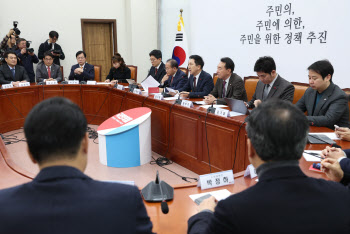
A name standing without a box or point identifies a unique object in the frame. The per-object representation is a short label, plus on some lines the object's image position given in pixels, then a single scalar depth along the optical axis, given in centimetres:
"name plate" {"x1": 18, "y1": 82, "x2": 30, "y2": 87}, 470
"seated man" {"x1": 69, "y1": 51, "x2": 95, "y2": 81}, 533
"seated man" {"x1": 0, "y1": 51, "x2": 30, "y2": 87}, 478
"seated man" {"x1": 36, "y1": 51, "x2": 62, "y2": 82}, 526
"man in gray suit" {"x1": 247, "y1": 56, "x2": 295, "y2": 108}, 303
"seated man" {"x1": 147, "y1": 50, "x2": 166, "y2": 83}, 493
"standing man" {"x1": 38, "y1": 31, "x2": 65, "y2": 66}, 614
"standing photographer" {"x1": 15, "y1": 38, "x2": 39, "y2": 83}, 559
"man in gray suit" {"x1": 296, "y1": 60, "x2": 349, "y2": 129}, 251
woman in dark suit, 529
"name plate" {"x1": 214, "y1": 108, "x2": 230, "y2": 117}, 281
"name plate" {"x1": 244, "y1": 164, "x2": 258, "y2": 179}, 162
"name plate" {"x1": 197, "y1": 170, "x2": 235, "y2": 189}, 151
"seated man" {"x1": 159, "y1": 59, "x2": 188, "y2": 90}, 439
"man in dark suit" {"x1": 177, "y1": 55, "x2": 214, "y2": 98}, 399
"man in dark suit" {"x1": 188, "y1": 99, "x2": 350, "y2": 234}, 75
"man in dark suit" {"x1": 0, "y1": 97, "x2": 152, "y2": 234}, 69
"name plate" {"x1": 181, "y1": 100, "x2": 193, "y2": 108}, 329
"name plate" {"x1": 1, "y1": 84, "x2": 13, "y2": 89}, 445
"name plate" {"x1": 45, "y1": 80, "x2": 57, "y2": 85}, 497
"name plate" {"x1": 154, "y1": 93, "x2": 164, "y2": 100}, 372
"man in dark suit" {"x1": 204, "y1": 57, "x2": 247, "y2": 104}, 359
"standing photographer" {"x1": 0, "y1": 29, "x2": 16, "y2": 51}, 533
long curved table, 138
